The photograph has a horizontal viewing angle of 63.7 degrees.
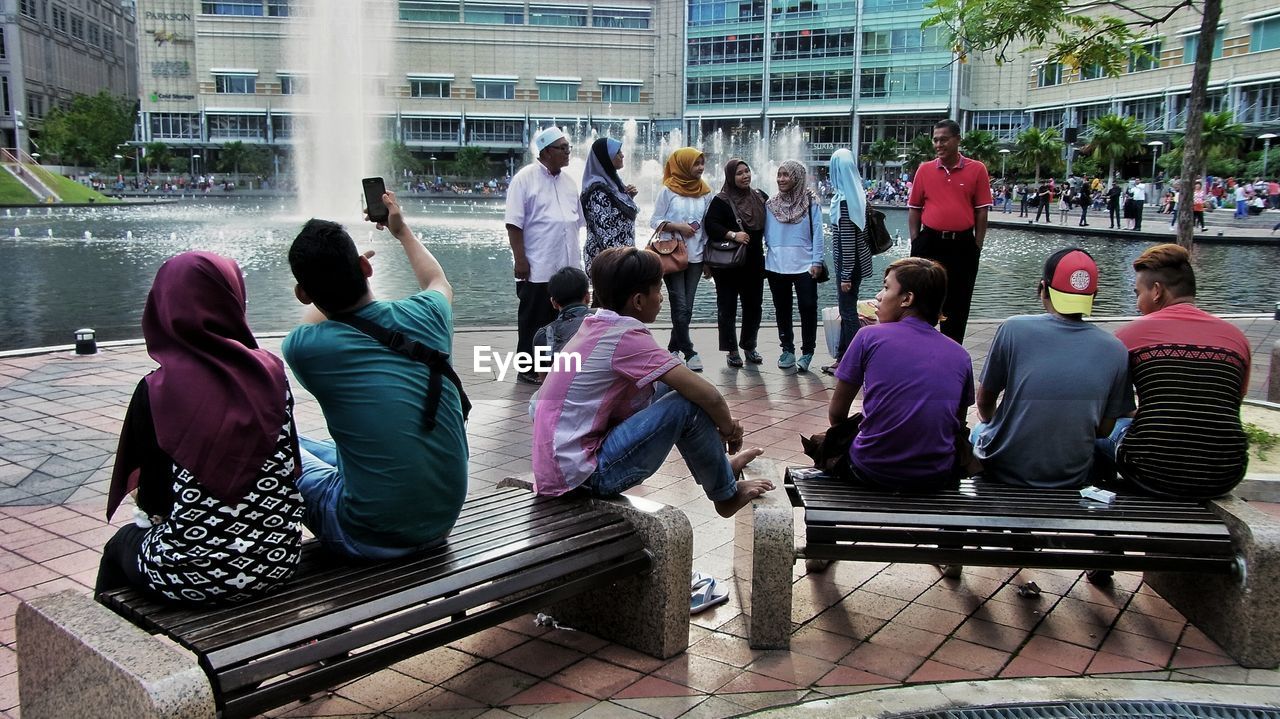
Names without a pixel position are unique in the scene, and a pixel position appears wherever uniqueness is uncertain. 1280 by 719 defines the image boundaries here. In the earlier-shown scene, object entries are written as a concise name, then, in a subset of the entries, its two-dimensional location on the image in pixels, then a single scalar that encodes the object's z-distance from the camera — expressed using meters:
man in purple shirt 3.83
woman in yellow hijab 8.47
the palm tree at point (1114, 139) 50.84
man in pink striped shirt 3.71
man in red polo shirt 7.82
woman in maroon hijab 2.71
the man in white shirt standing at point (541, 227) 7.63
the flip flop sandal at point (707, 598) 4.03
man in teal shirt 3.06
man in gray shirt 3.96
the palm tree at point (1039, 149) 59.66
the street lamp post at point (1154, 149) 56.23
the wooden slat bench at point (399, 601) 2.54
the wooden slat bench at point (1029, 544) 3.57
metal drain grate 3.15
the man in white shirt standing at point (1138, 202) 33.31
